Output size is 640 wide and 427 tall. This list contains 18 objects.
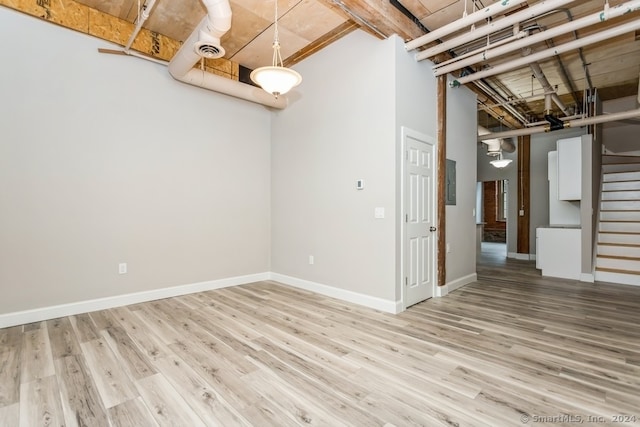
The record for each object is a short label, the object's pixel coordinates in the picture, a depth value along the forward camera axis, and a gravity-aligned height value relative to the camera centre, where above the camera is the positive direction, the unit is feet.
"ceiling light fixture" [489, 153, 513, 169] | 25.39 +3.44
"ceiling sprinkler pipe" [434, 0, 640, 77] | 8.82 +5.68
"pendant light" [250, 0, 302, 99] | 9.21 +3.98
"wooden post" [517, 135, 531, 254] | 26.23 +0.93
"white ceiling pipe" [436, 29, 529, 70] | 10.84 +6.11
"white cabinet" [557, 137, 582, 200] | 18.67 +2.09
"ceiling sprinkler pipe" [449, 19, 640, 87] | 9.92 +5.70
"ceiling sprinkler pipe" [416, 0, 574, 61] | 8.96 +5.89
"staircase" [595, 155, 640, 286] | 17.06 -1.36
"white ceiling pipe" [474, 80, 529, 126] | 16.70 +6.40
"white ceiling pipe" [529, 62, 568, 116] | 14.34 +6.20
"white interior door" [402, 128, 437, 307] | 12.38 -0.56
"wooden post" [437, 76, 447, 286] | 14.12 +1.11
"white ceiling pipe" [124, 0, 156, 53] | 10.35 +6.80
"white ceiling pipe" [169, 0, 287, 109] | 9.59 +5.90
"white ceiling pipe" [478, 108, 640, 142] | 16.16 +4.64
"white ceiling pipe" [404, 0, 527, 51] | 9.04 +5.99
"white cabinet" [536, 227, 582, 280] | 17.63 -2.99
